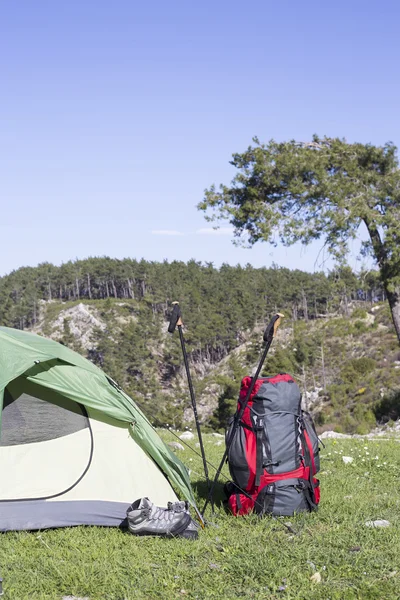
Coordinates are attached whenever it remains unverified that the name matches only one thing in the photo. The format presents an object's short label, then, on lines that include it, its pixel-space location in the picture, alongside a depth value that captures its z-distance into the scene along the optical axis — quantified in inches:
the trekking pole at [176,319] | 228.7
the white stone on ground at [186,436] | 470.3
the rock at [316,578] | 173.0
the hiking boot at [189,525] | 212.5
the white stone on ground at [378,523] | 217.9
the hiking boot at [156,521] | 213.5
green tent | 230.7
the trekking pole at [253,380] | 217.3
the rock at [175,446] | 394.0
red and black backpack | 224.5
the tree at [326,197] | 660.1
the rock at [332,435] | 470.4
